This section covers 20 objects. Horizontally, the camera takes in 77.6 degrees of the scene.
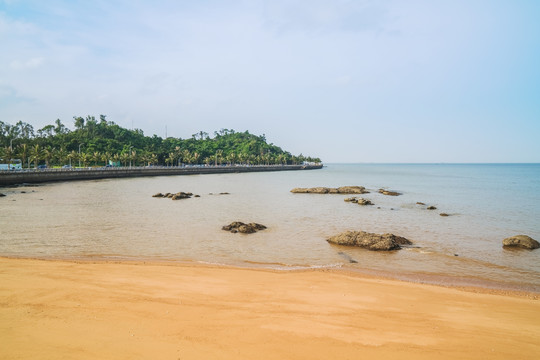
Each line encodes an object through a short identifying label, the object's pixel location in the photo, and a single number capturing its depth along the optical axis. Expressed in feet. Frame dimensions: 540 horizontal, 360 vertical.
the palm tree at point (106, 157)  338.30
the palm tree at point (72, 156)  299.95
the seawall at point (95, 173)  199.72
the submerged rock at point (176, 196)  142.11
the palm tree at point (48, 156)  277.44
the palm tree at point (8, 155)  249.32
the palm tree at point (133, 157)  371.51
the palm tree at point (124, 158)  364.17
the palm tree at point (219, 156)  535.84
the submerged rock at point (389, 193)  183.63
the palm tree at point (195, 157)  491.31
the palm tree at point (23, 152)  255.91
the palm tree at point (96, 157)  327.59
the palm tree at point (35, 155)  270.87
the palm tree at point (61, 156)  302.35
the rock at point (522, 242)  63.05
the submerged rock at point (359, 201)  133.28
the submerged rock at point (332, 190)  185.51
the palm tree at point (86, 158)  311.47
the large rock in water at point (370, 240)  59.36
